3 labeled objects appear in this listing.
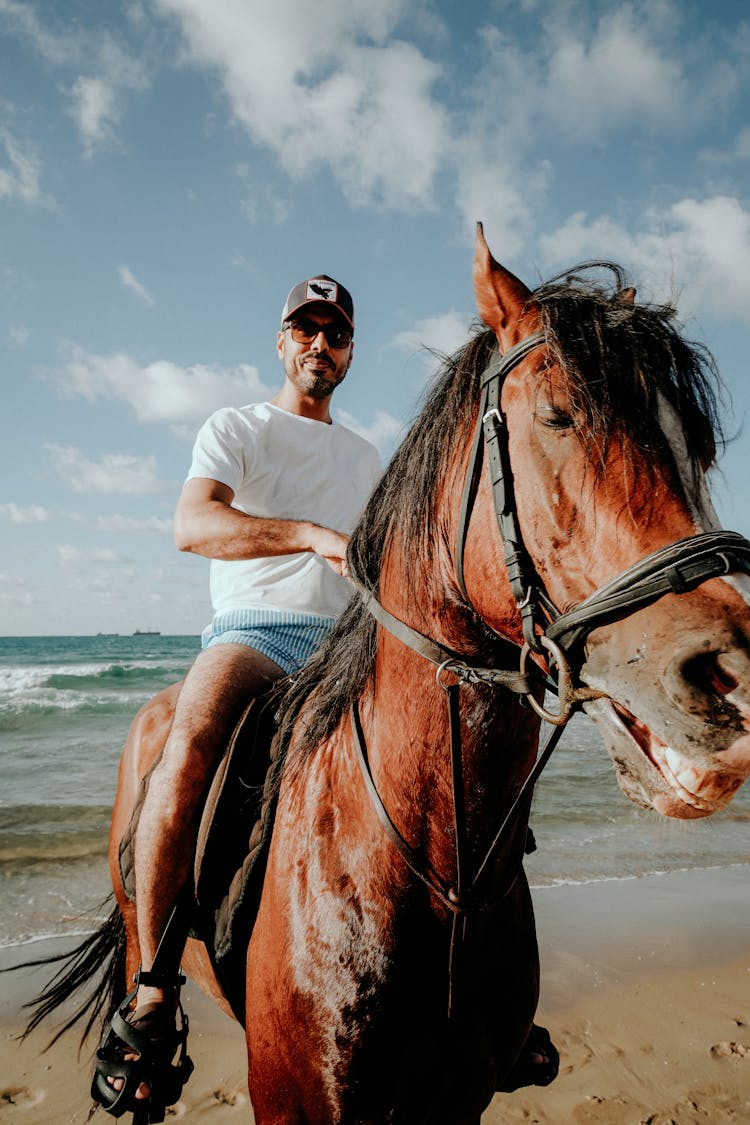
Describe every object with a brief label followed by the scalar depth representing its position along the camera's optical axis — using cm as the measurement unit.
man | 217
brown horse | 117
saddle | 201
